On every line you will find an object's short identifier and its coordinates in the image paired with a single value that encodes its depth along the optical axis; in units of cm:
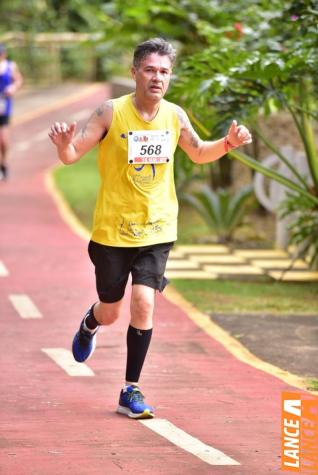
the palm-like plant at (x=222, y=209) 1561
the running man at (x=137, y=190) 736
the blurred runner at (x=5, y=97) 2203
